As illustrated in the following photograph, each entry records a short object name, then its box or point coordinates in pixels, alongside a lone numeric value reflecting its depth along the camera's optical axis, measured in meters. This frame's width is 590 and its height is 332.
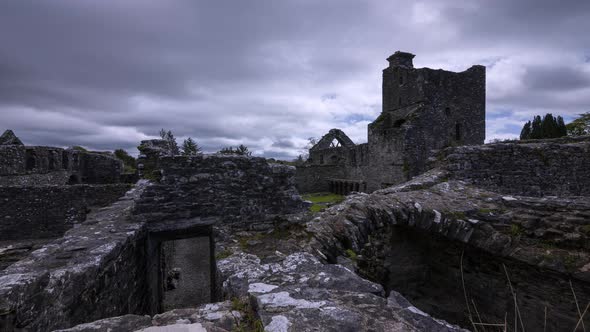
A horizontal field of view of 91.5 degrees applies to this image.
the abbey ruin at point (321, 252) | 2.44
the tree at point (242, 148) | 45.26
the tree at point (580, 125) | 34.78
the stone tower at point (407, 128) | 18.73
